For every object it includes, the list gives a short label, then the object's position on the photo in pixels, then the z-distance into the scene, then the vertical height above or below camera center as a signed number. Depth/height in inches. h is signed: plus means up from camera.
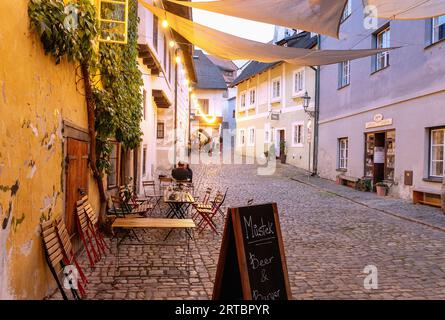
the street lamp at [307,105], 848.1 +90.4
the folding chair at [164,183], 504.7 -51.6
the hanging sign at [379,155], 587.5 -6.7
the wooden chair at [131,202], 315.6 -46.0
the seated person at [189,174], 521.3 -31.7
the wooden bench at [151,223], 242.5 -44.1
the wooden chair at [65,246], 183.7 -44.5
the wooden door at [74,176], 217.2 -15.9
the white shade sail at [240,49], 282.7 +72.1
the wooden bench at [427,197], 443.3 -50.2
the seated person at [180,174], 503.8 -30.5
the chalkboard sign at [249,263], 145.1 -40.0
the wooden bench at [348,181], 638.4 -48.8
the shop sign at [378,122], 550.8 +37.8
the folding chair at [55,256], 166.9 -44.3
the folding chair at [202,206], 350.5 -48.4
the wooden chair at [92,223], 242.0 -44.2
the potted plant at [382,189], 551.8 -50.3
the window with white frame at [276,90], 1082.1 +154.5
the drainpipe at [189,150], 1259.0 -4.6
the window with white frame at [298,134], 946.1 +35.2
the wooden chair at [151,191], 446.0 -55.8
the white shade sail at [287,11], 246.5 +83.7
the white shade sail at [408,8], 280.5 +96.8
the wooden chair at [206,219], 323.0 -54.0
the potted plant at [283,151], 1041.5 -4.2
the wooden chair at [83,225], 226.2 -42.9
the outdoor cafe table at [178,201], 327.6 -40.5
